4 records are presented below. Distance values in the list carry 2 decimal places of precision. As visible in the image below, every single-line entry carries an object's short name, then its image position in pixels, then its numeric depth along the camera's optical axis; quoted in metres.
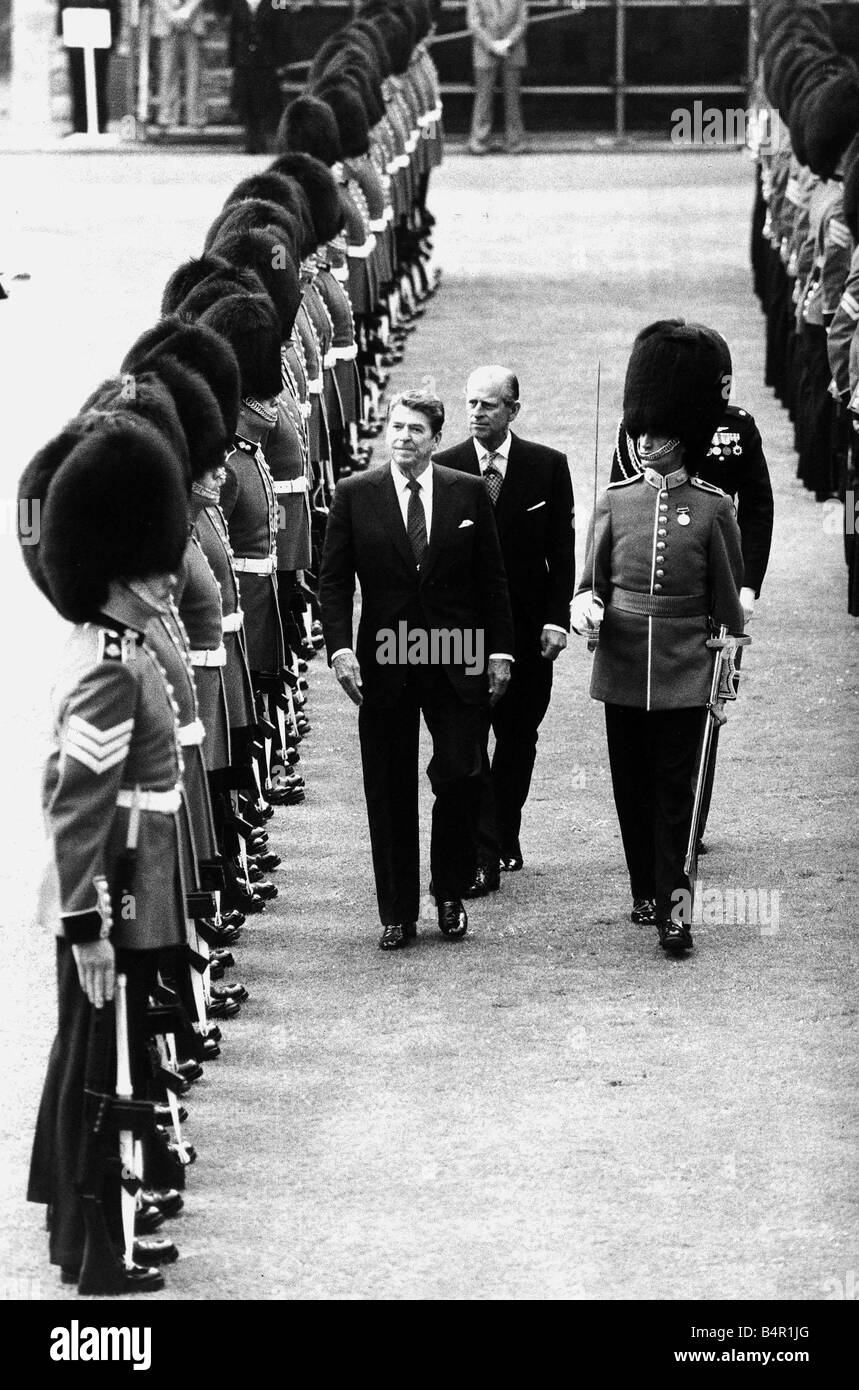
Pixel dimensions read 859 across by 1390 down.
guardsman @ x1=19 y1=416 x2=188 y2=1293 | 9.07
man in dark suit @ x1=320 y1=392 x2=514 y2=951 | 12.64
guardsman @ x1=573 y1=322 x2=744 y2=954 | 12.56
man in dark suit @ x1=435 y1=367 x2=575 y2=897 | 13.50
